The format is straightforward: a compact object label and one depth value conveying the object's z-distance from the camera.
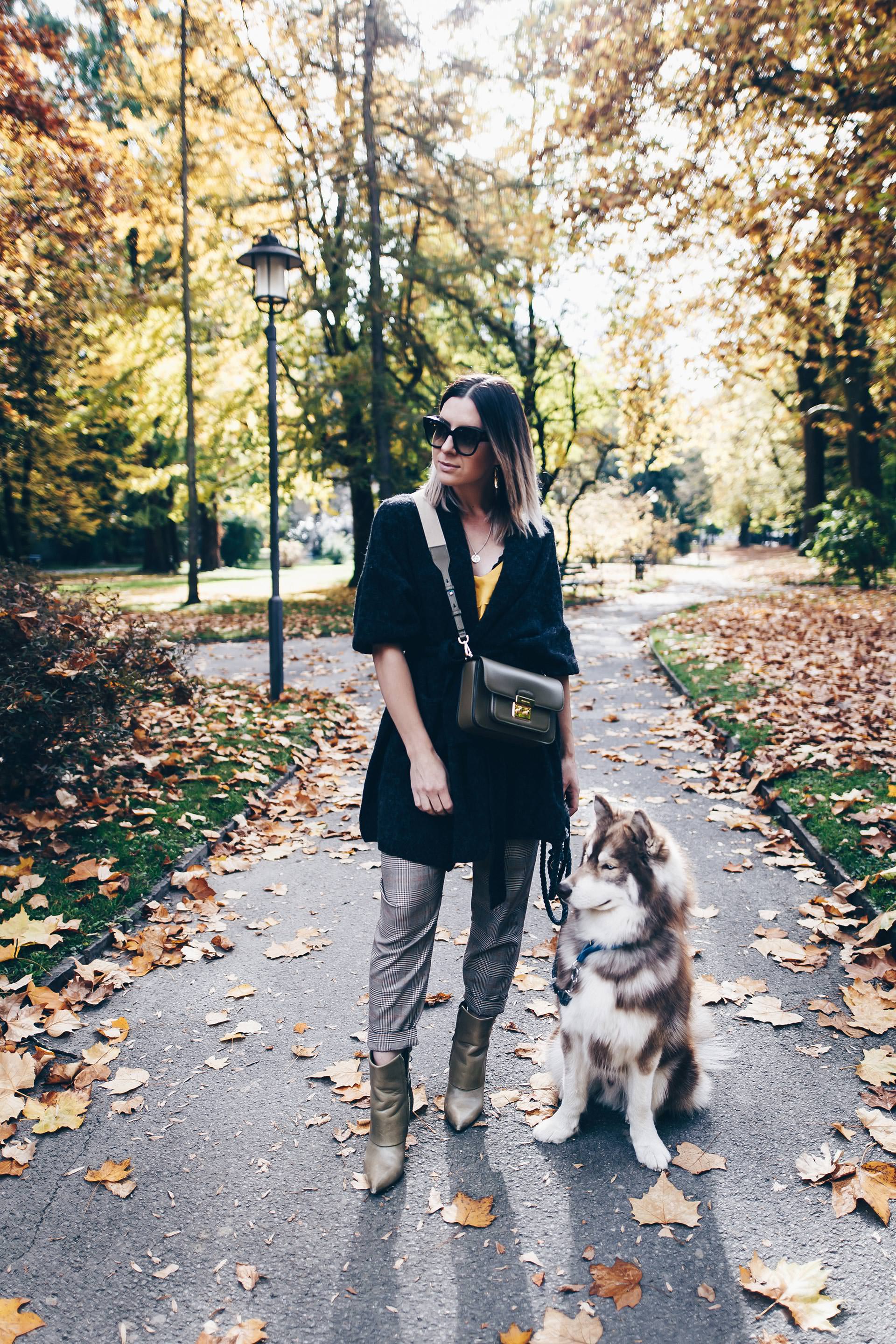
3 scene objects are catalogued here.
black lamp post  8.89
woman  2.56
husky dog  2.66
